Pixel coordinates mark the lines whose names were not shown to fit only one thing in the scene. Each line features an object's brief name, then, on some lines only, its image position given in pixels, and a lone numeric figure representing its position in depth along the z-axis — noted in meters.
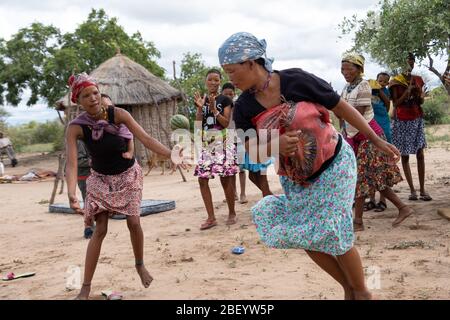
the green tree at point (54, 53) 21.05
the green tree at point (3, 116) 25.65
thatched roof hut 16.06
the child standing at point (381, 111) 6.32
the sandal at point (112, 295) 3.89
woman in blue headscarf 2.82
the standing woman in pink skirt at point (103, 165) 3.93
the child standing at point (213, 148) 6.25
